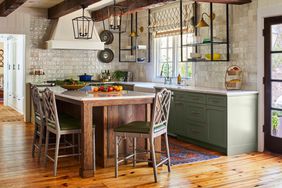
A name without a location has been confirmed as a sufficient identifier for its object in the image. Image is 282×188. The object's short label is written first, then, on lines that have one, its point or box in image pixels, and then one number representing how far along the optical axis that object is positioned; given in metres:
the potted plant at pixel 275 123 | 5.45
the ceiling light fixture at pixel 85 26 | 8.47
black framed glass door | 5.35
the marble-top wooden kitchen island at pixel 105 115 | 4.33
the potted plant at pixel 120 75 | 9.26
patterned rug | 5.07
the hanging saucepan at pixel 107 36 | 9.22
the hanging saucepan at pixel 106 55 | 9.23
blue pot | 8.64
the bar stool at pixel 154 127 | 4.16
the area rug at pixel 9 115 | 8.95
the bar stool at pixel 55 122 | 4.41
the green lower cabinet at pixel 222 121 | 5.36
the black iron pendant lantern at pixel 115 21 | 4.90
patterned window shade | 7.02
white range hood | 8.16
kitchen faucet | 7.72
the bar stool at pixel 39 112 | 4.92
